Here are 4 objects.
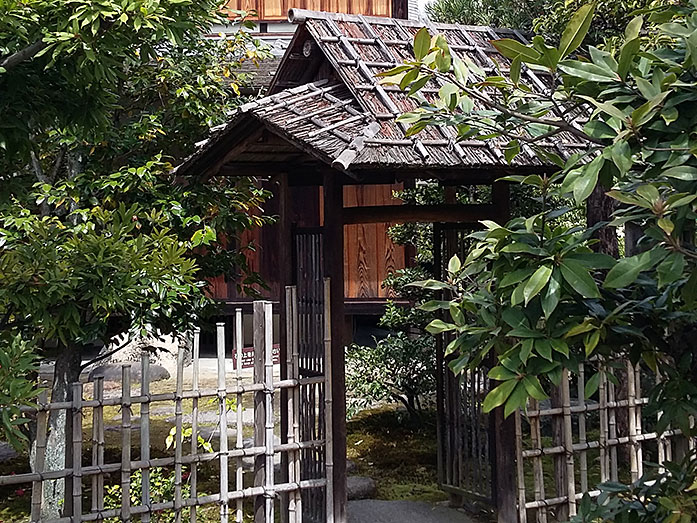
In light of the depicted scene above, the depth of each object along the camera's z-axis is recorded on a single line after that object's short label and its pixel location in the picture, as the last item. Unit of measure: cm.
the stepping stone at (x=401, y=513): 653
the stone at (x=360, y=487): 734
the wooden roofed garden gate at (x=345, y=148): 496
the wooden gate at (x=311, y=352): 564
